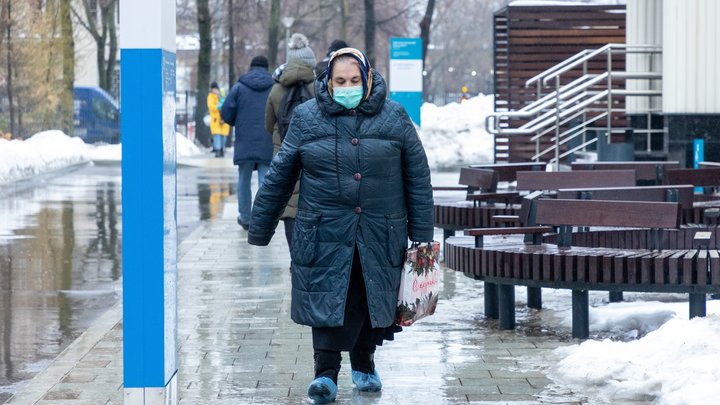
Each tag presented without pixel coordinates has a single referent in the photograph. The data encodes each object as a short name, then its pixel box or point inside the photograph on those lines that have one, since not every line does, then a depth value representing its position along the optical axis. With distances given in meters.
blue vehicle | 42.69
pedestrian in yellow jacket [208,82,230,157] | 40.12
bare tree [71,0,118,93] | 50.28
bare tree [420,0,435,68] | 43.62
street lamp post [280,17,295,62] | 47.00
